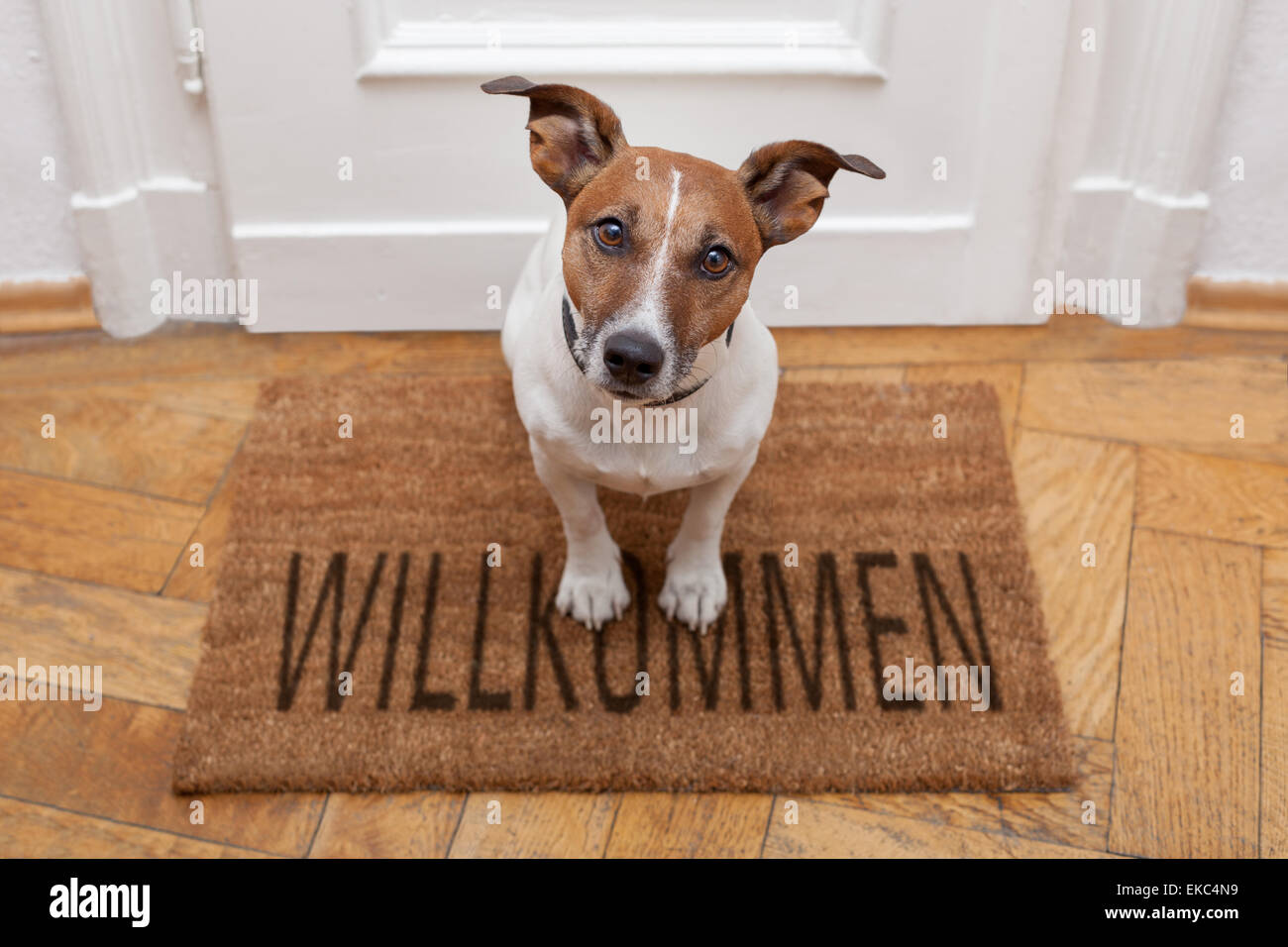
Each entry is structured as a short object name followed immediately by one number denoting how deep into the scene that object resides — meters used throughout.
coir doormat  1.83
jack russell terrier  1.51
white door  2.29
